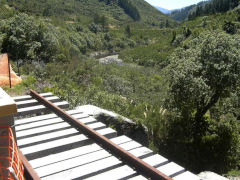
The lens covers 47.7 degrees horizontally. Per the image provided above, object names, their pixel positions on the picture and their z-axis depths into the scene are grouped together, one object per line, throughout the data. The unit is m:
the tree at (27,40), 15.36
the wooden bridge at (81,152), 3.23
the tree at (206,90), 10.32
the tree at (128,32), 79.22
